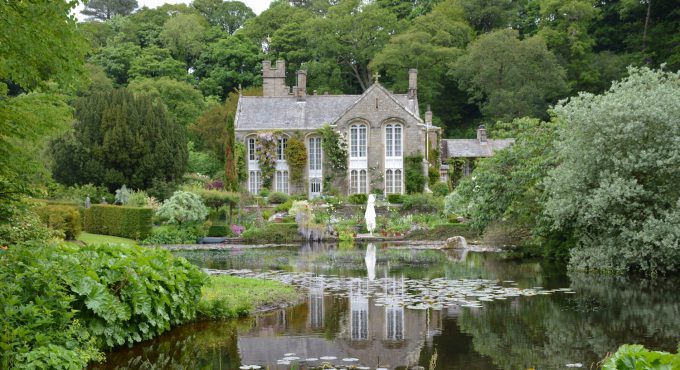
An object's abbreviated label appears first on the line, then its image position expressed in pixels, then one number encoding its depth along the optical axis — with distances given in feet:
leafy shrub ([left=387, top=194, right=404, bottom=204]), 130.21
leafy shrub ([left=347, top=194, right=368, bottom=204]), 128.06
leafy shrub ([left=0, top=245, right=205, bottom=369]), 26.76
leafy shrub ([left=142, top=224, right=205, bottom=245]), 95.69
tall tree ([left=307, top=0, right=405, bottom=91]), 205.36
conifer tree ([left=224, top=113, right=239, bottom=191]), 137.69
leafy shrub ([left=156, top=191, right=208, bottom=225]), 99.81
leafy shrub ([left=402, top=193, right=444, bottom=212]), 121.60
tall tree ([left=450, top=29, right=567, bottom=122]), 176.24
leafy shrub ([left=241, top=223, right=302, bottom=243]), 101.31
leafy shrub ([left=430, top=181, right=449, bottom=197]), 139.55
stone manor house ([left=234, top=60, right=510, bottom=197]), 145.59
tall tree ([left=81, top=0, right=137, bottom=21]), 276.82
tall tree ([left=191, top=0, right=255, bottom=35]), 250.78
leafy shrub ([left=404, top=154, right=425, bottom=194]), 143.95
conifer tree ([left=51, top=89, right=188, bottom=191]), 121.90
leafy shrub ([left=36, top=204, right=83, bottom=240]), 75.66
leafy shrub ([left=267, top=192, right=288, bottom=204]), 132.46
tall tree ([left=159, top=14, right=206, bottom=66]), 219.41
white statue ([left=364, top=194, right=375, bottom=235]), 106.63
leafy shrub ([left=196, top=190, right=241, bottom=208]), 107.24
